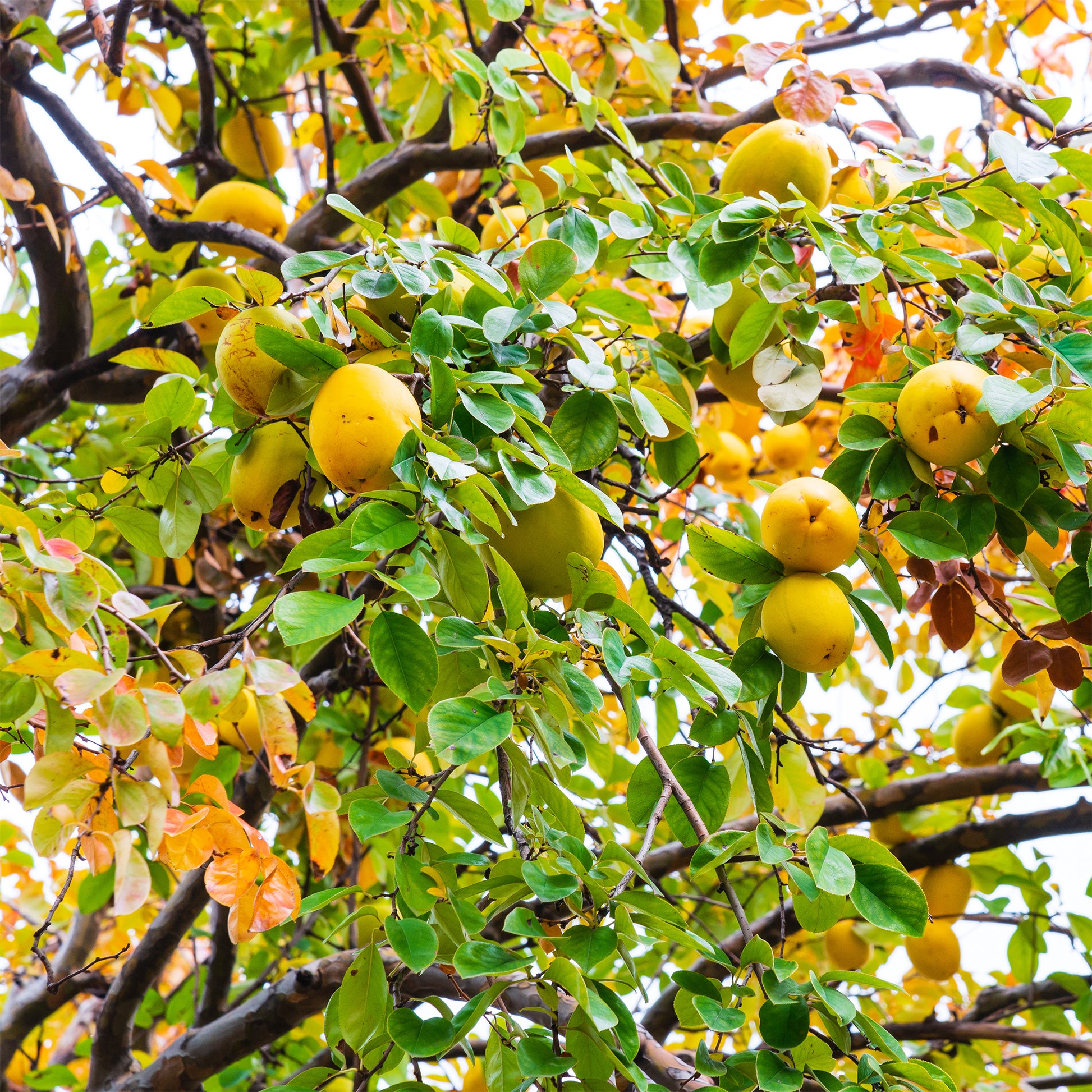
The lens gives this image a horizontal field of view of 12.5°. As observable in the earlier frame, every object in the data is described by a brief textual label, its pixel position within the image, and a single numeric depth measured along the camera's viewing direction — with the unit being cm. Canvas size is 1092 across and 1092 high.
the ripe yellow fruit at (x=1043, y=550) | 367
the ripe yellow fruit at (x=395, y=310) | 353
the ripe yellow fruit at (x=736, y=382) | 379
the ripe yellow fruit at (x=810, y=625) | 348
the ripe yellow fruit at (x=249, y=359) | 345
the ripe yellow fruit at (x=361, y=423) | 339
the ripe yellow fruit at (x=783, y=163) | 372
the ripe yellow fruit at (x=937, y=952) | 438
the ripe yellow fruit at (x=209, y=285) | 398
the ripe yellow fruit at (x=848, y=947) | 447
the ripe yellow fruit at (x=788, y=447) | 444
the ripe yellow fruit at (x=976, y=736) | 456
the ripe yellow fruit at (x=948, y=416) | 348
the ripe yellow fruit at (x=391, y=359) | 347
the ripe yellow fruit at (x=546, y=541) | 350
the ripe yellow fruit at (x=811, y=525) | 349
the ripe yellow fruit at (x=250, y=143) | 506
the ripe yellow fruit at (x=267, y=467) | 353
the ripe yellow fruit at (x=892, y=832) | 458
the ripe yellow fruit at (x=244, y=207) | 415
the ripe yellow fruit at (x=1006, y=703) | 435
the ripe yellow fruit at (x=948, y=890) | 443
